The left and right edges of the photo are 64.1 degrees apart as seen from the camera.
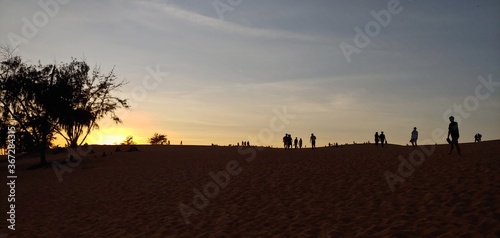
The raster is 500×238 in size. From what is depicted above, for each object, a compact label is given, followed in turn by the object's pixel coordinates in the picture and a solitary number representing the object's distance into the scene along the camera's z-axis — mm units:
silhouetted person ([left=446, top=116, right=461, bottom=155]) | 22662
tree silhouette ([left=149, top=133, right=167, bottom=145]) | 108719
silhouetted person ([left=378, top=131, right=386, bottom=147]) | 43281
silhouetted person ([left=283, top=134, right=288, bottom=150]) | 49053
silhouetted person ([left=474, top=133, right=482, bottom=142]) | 54094
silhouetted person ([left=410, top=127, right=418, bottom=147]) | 34447
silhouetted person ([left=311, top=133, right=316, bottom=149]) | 47269
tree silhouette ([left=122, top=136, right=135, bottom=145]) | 93244
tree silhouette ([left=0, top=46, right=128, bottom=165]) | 36250
